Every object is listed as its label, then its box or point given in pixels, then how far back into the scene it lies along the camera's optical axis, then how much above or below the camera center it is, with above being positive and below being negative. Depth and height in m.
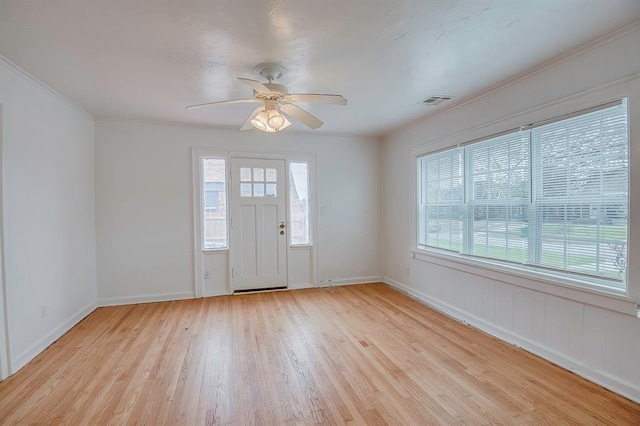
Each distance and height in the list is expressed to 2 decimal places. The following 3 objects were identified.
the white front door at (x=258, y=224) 4.49 -0.22
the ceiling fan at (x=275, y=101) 2.32 +0.87
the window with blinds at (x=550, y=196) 2.13 +0.10
